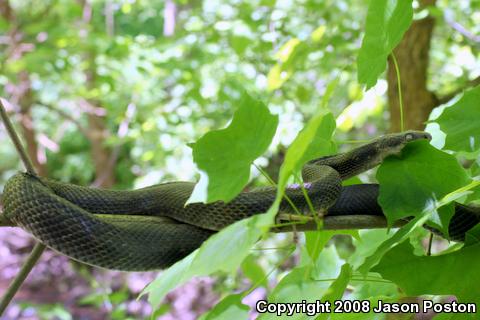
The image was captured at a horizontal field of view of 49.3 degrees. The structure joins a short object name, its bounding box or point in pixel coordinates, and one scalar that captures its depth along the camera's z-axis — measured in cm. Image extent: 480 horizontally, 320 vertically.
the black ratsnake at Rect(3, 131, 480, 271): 102
